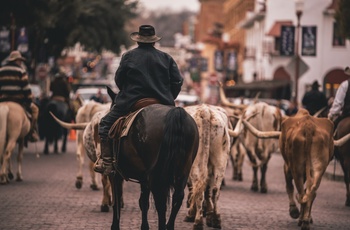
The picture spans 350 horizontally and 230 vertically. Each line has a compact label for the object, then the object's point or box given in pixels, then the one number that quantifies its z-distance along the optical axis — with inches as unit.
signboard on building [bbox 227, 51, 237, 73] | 3090.6
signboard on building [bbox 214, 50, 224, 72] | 3141.5
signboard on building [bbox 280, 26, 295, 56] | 1953.7
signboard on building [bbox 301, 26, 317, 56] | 1460.4
